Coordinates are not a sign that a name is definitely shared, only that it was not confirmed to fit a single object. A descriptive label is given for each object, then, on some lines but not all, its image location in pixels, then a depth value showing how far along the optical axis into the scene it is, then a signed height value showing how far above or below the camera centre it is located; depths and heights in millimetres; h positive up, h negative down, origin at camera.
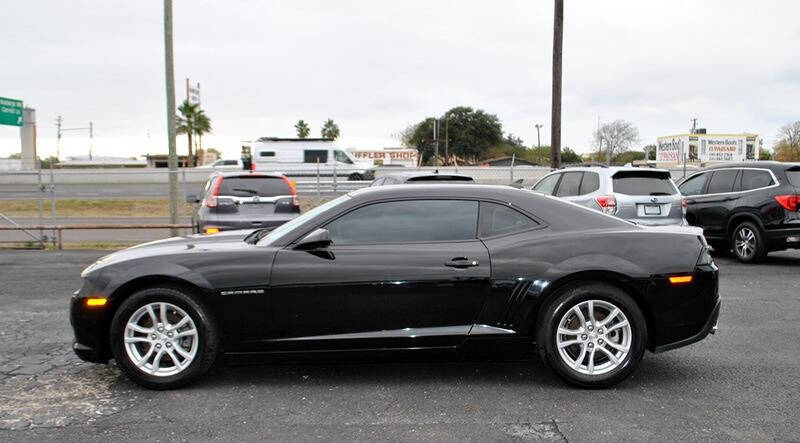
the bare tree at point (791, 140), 74500 +4318
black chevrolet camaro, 4379 -853
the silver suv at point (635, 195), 9734 -290
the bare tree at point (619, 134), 76750 +5098
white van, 27656 +1024
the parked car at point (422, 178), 10566 -19
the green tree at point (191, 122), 64812 +5767
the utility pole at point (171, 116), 13742 +1338
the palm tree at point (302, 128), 80500 +6171
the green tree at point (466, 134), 78500 +5300
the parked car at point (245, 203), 9695 -387
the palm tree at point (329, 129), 85812 +6442
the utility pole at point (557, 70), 16797 +2780
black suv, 9961 -510
